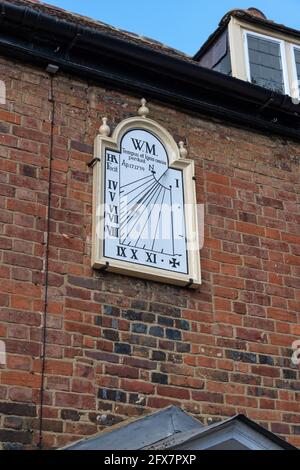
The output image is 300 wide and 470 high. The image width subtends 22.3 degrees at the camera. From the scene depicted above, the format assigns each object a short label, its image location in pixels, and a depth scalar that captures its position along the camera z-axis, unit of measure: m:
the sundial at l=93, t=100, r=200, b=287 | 6.36
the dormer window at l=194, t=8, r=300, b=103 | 8.45
